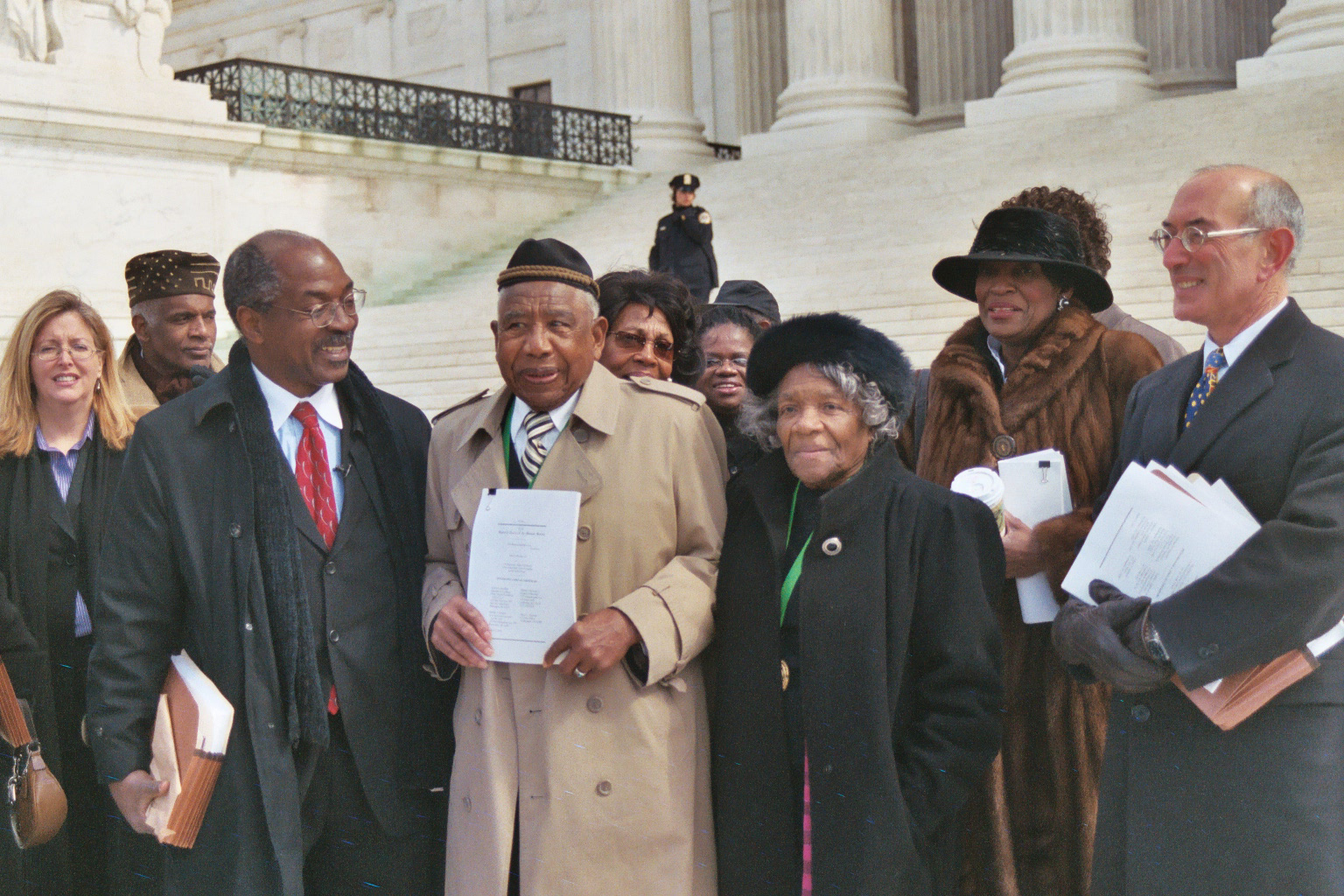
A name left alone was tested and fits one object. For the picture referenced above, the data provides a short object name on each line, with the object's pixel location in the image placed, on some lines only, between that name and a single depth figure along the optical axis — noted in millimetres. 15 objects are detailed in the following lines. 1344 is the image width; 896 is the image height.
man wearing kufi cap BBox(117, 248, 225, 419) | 4750
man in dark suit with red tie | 3102
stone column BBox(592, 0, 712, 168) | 22500
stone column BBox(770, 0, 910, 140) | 20750
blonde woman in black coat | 4023
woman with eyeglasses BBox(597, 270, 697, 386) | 4129
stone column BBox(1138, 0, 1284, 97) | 21594
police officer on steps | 13695
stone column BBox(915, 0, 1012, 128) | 24141
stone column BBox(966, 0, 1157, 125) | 18562
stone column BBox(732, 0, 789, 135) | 25484
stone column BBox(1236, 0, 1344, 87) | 16312
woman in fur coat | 3715
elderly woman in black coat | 3002
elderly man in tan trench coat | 3059
